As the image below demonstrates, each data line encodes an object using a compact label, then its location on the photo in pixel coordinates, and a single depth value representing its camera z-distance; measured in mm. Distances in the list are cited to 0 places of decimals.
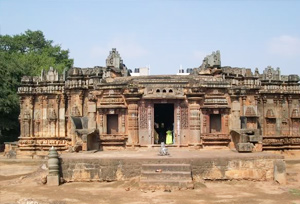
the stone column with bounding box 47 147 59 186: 12227
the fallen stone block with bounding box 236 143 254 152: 14000
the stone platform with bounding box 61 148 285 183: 12242
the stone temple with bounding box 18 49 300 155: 16125
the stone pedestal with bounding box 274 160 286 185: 12188
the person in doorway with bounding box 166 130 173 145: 17094
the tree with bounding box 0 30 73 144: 28891
